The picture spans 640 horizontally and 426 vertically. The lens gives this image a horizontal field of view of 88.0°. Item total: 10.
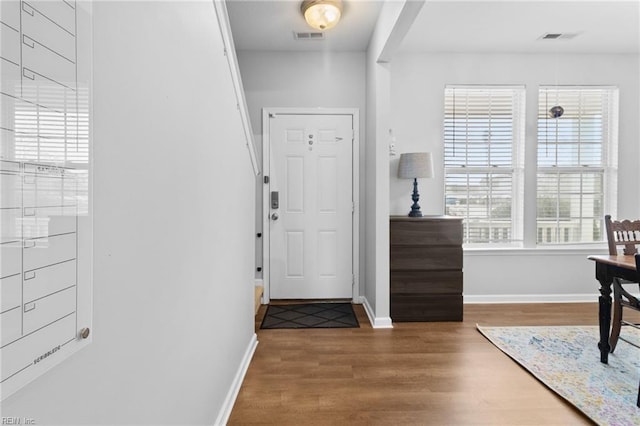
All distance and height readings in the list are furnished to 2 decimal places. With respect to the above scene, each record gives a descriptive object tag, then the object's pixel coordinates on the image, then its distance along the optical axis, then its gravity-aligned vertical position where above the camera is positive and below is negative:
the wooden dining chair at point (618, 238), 2.35 -0.21
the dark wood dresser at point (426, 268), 3.08 -0.55
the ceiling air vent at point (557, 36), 3.26 +1.73
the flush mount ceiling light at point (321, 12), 2.63 +1.59
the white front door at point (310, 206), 3.66 +0.01
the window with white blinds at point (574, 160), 3.71 +0.56
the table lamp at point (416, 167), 3.29 +0.41
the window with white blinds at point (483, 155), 3.69 +0.60
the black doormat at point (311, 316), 2.99 -1.05
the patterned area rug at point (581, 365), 1.78 -1.04
